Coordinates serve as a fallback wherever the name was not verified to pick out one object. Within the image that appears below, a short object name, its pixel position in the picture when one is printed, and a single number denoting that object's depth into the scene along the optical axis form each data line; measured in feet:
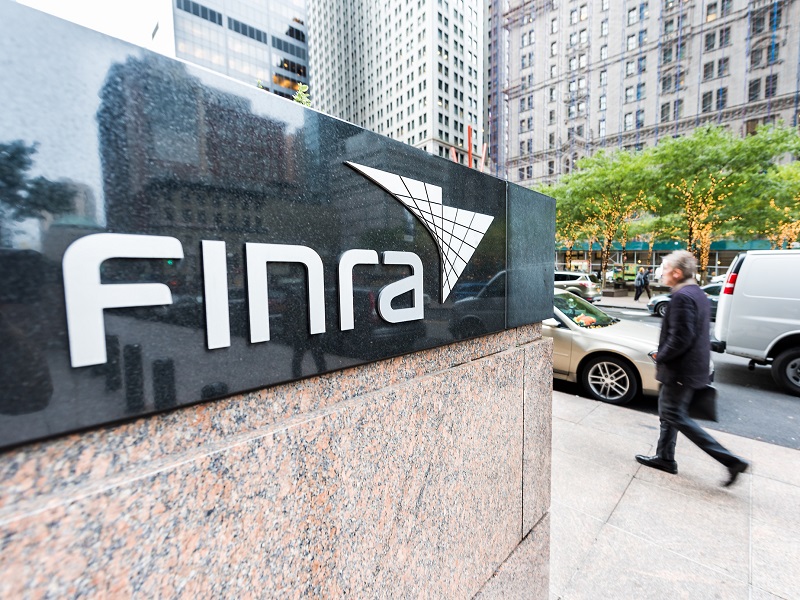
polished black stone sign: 2.21
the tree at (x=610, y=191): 69.31
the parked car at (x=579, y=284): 59.84
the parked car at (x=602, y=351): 18.98
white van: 20.54
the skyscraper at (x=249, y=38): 173.37
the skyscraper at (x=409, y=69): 217.36
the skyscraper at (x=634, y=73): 126.93
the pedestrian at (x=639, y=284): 69.26
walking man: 11.23
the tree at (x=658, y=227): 65.95
